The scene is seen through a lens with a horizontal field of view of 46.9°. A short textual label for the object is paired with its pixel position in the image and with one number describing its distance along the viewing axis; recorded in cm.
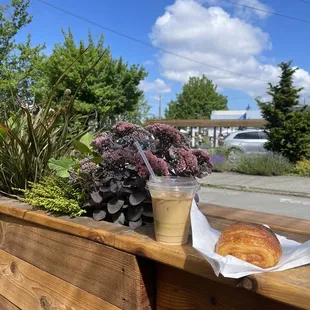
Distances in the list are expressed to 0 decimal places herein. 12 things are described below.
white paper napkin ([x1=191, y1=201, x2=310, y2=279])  80
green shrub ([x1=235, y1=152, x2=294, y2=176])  1081
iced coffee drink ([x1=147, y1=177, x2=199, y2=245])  101
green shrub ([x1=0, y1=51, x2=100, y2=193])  175
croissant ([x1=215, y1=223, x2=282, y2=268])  85
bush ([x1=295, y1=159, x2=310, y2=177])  1061
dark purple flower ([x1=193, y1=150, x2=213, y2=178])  141
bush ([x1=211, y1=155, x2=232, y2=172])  1175
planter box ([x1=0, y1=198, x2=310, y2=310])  88
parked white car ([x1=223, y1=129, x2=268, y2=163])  1524
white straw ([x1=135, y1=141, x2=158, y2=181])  115
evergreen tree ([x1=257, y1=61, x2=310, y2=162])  1177
